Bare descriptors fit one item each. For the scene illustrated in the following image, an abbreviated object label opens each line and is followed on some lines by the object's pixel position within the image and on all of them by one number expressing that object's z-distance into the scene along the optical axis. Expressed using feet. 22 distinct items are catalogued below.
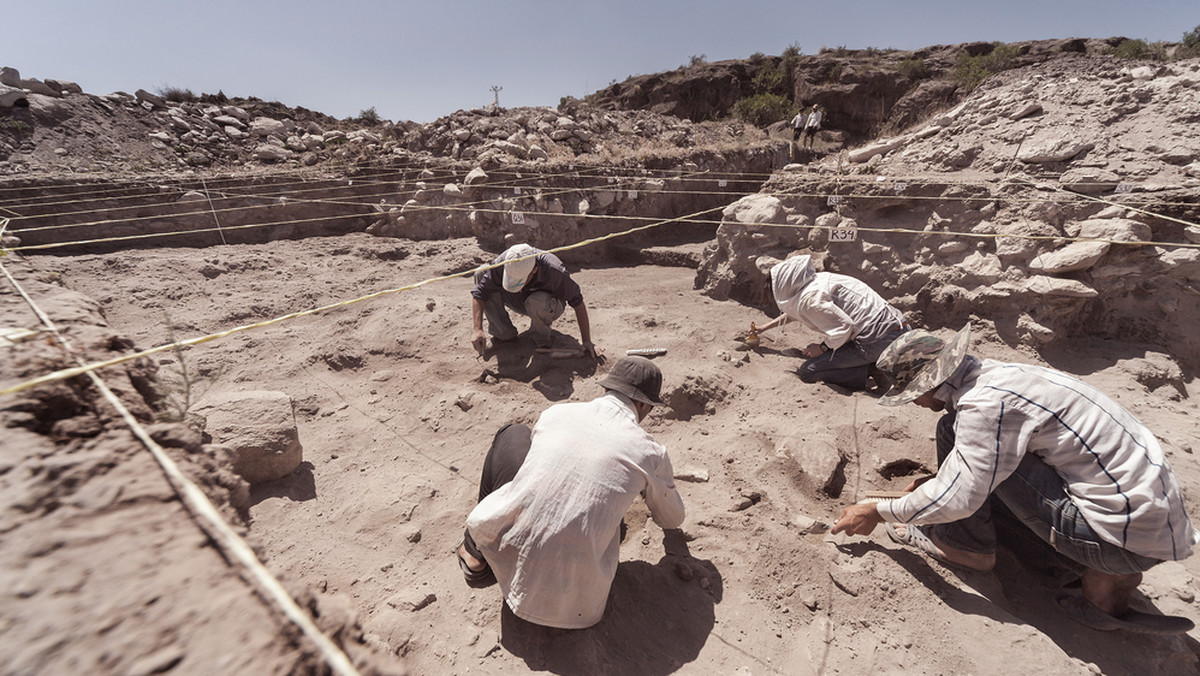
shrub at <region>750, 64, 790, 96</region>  71.26
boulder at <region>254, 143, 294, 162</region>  33.71
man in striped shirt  5.66
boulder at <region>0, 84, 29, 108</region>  31.01
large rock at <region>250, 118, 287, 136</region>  37.99
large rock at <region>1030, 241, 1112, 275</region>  12.24
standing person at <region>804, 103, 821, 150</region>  40.37
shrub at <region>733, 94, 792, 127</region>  58.49
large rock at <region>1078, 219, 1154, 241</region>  12.14
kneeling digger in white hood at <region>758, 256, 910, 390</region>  12.04
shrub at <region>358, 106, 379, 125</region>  50.87
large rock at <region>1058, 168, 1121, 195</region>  13.31
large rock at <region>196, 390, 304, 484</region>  8.55
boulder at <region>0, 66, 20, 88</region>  33.68
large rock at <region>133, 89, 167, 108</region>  38.35
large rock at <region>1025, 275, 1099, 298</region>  12.31
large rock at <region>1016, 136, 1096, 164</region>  14.69
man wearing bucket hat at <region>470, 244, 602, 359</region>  12.57
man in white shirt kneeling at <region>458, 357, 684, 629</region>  5.56
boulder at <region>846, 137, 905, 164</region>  19.97
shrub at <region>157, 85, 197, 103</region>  44.06
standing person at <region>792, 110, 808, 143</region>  42.55
